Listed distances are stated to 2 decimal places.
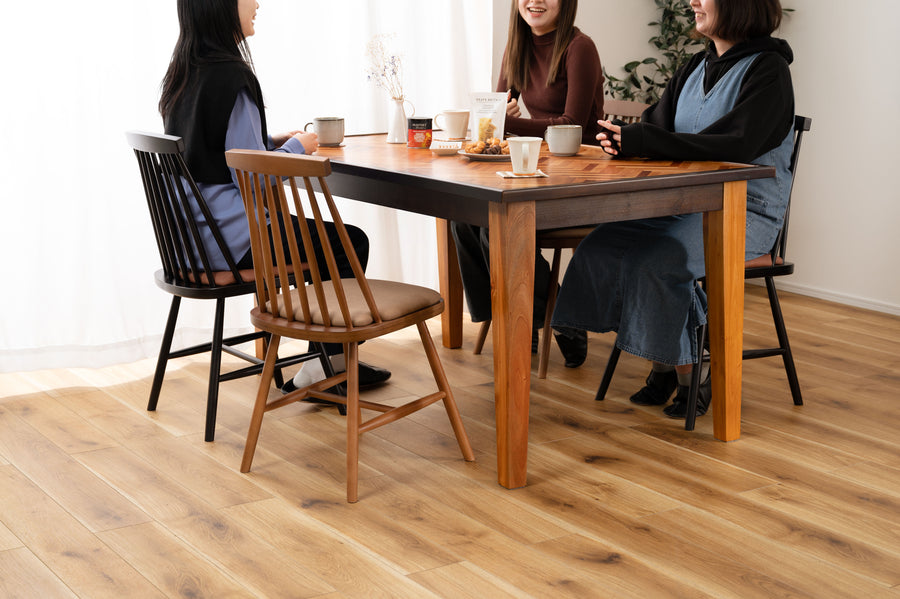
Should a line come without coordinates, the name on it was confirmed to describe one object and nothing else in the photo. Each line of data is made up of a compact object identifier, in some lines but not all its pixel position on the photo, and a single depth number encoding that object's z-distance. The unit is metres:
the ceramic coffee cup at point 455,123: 2.83
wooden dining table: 2.06
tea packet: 2.80
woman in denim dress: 2.43
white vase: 3.05
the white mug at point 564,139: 2.61
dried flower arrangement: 3.64
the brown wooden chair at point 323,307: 2.05
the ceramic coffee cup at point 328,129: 2.91
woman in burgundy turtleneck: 3.20
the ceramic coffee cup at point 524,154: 2.13
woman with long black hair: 2.45
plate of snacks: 2.54
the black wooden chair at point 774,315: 2.59
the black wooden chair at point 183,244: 2.39
